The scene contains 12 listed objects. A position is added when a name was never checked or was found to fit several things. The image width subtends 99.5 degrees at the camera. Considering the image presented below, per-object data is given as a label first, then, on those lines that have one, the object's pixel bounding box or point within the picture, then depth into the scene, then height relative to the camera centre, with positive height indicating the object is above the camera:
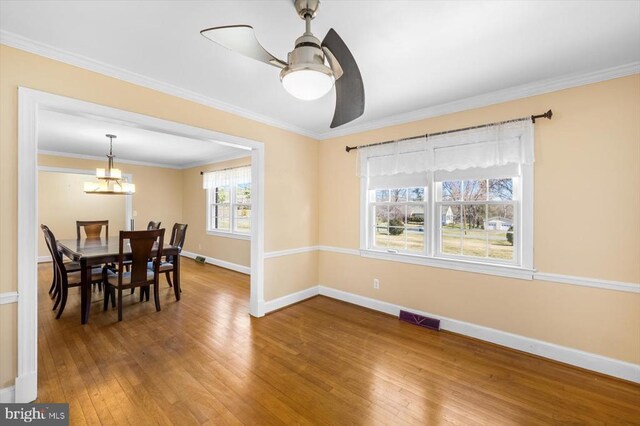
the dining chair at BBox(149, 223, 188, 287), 4.08 -0.50
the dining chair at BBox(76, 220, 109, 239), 5.17 -0.30
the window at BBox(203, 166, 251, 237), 5.74 +0.28
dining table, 3.16 -0.54
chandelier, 4.26 +0.48
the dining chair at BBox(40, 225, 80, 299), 3.63 -0.75
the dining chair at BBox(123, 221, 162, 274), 5.32 -0.26
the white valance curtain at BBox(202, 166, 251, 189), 5.55 +0.78
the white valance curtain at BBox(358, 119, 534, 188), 2.62 +0.66
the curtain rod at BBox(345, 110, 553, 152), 2.47 +0.91
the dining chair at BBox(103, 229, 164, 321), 3.30 -0.70
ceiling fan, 1.23 +0.77
